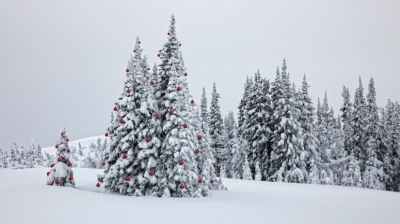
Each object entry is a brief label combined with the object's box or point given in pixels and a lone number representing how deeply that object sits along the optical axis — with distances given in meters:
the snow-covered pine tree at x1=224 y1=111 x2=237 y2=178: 54.74
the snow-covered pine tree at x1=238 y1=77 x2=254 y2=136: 50.19
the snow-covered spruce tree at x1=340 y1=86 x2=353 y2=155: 56.09
